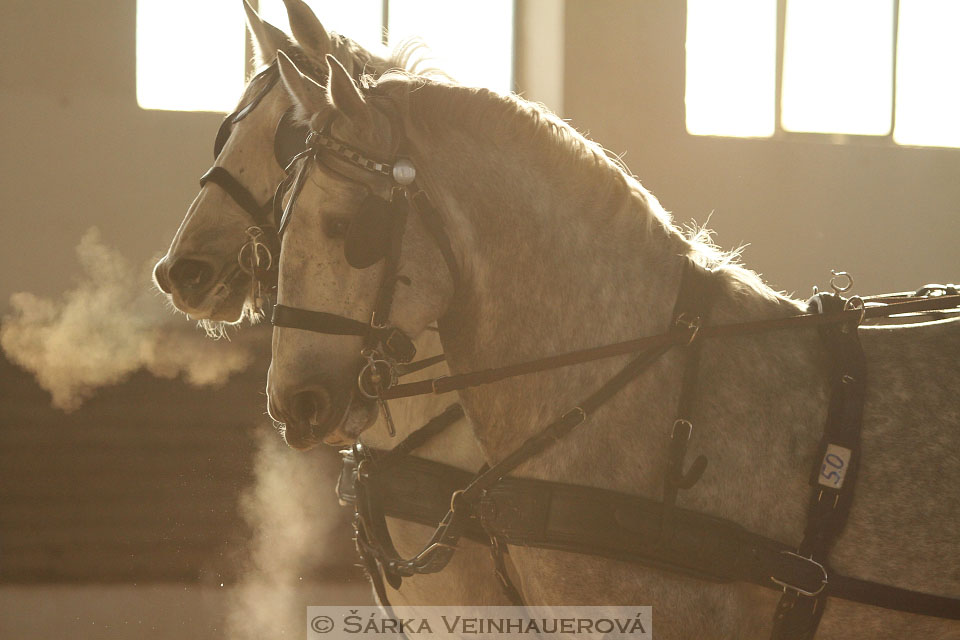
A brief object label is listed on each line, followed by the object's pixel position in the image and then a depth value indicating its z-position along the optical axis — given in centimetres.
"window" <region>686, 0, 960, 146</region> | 1258
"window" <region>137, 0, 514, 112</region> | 1043
